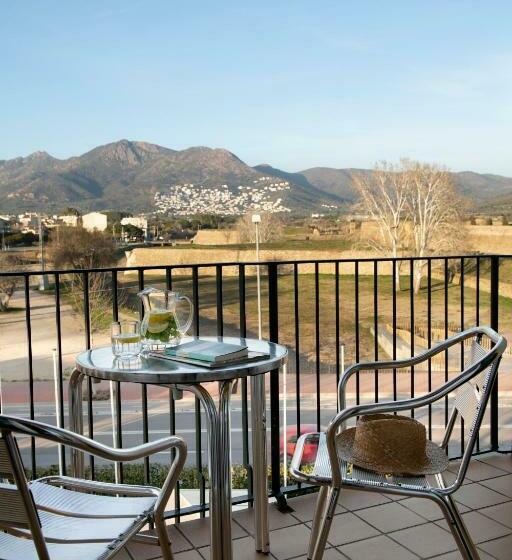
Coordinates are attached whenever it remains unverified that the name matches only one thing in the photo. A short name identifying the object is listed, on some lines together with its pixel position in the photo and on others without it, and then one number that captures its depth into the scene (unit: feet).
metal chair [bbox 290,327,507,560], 5.41
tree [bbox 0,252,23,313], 88.92
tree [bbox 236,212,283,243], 109.29
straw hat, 5.81
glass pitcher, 6.21
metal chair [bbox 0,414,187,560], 3.75
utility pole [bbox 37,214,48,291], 95.62
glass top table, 5.34
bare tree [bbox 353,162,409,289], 124.47
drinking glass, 5.98
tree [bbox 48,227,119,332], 99.04
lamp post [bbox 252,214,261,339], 87.02
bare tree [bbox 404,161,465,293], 120.57
